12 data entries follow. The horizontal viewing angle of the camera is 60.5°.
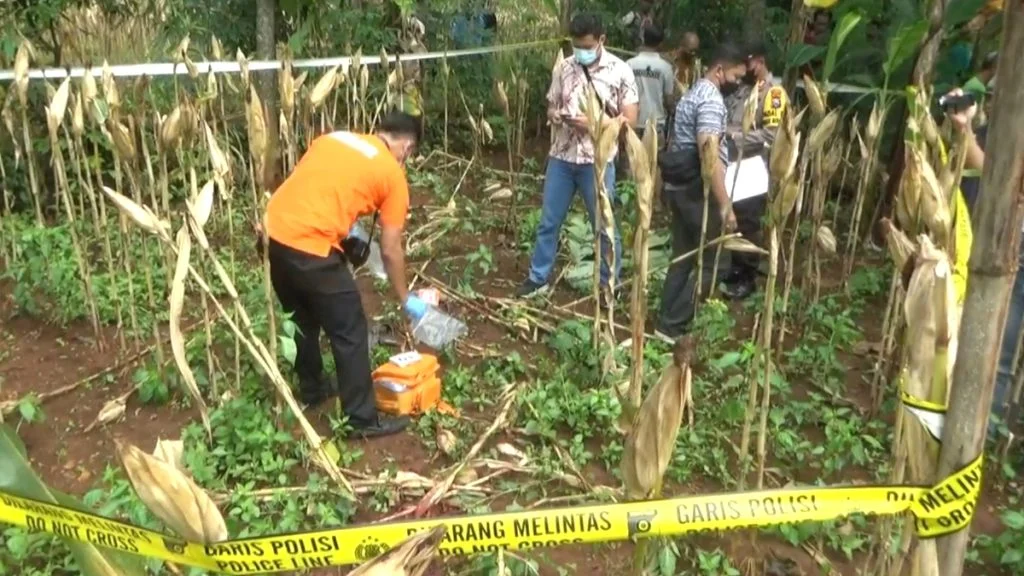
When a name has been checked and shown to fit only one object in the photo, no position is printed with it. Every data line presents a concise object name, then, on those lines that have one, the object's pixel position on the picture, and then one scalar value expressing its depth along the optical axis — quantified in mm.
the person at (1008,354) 3188
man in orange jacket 3131
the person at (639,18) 7559
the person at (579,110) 4402
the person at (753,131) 4527
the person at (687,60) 6309
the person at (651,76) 5633
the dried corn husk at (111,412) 3307
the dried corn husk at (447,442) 3223
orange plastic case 3396
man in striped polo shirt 3943
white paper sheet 4293
